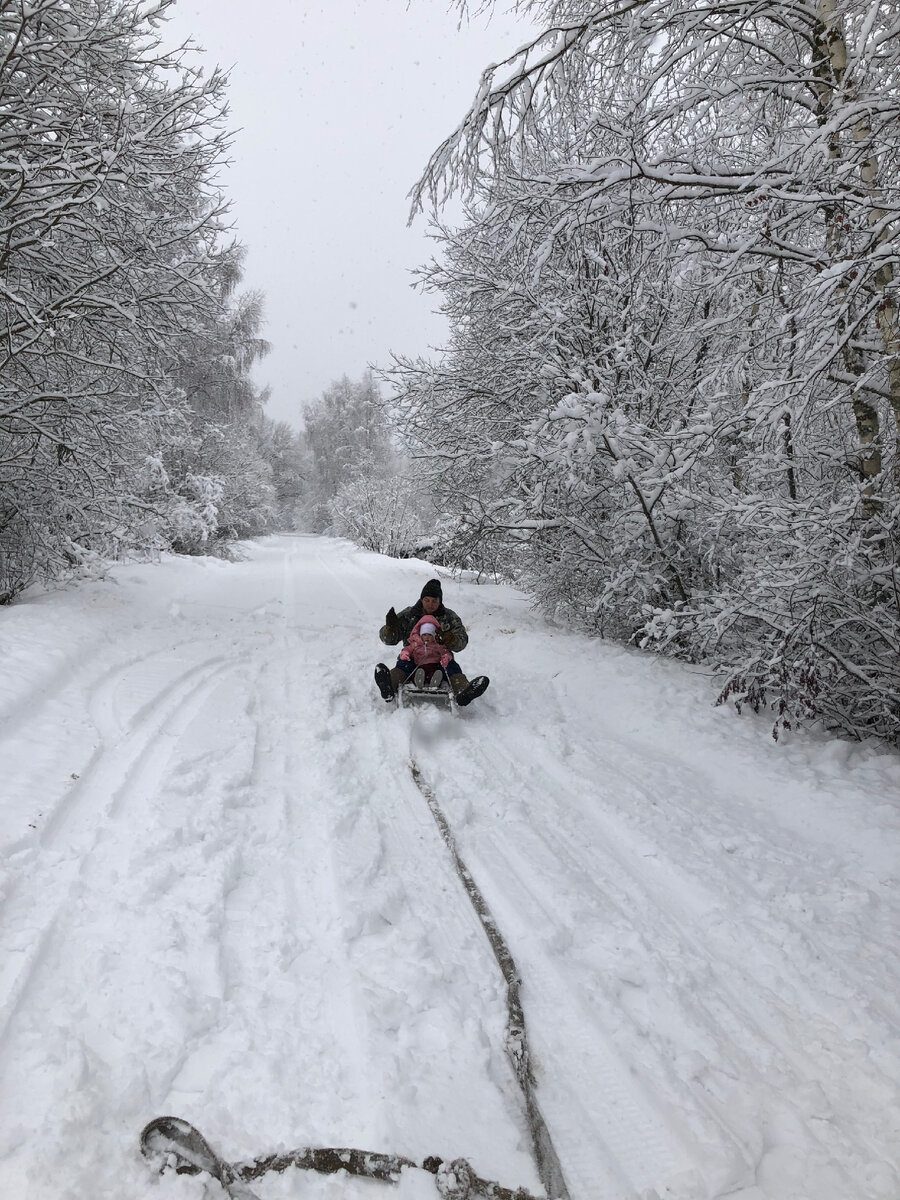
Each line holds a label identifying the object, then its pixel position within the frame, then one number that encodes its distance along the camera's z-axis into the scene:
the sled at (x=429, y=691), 5.83
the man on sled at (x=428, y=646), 5.70
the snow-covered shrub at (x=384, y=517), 27.33
